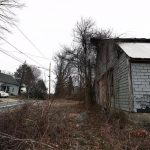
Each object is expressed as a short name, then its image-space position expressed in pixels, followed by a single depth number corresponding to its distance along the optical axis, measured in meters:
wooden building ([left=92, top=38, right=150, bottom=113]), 6.68
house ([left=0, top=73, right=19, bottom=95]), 34.94
